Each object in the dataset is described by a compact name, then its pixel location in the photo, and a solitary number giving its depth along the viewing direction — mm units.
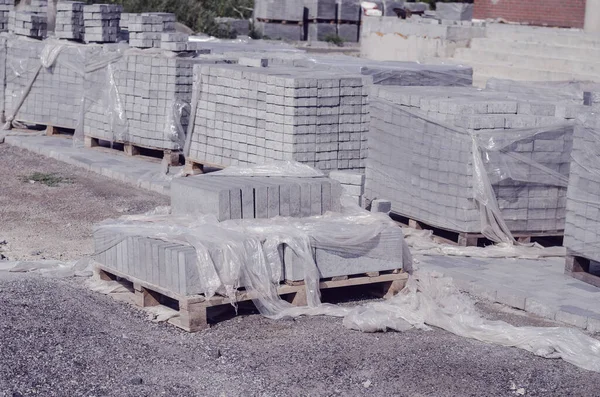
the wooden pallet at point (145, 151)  12766
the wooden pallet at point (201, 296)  6648
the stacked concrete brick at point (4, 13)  16672
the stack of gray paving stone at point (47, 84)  14250
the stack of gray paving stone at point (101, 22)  14164
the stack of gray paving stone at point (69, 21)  14523
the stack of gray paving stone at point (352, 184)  8570
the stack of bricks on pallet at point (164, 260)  6656
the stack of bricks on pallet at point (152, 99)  12594
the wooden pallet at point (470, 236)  9117
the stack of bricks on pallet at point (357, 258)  7082
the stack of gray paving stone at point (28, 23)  15500
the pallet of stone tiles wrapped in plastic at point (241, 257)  6691
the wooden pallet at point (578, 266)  8195
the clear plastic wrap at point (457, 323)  6480
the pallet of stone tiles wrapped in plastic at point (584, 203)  7984
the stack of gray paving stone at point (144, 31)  13234
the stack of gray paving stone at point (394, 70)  11859
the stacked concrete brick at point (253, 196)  7336
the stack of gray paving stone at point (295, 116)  10086
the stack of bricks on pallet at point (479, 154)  9023
